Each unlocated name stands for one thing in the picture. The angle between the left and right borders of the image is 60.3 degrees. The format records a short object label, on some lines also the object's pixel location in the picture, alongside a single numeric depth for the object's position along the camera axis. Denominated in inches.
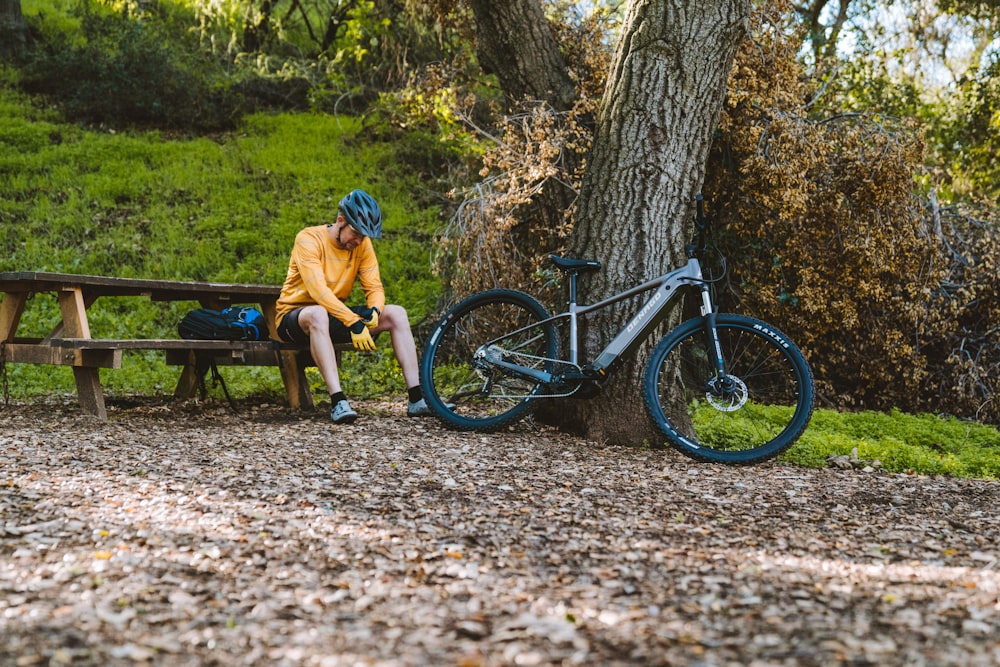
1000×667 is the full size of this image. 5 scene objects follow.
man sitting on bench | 206.8
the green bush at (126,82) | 519.2
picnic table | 196.2
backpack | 216.7
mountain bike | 175.3
